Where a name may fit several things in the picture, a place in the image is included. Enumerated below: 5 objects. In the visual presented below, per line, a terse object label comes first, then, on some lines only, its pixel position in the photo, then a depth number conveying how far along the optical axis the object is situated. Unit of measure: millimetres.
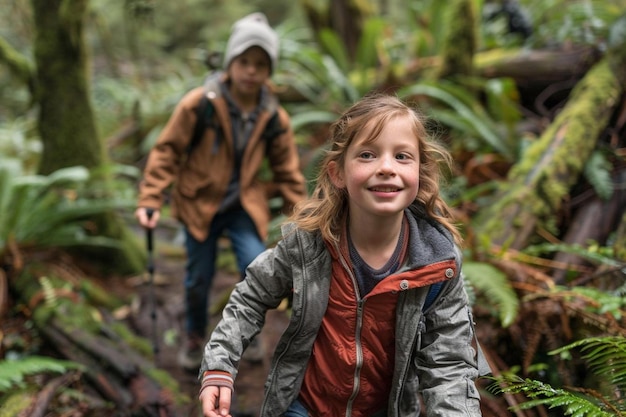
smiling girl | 1817
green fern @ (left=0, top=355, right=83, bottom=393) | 2709
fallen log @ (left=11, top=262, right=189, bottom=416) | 3176
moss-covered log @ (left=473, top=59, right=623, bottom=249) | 3857
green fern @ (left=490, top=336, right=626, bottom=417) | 1724
